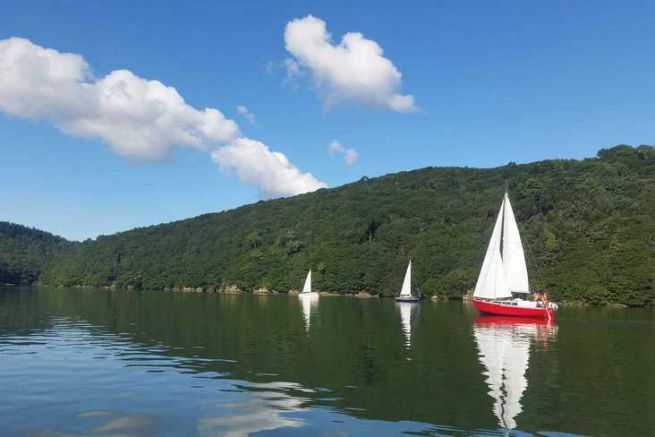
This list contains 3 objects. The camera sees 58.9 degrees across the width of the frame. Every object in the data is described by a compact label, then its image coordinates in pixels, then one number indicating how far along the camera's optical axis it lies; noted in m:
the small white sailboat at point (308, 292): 147.31
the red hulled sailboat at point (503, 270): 76.44
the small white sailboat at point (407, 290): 125.12
